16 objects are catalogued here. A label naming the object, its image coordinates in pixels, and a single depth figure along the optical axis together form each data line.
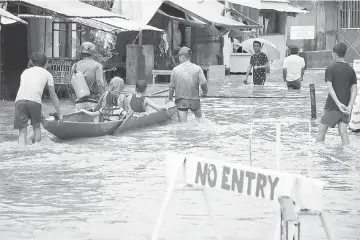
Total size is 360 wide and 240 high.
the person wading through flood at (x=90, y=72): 17.22
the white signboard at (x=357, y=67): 17.72
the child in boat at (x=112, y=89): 17.17
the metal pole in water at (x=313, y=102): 20.69
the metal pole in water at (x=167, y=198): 6.68
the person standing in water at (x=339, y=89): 14.59
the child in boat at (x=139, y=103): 18.58
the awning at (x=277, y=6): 44.50
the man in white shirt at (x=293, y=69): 28.41
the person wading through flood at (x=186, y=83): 18.14
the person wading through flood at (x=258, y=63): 29.94
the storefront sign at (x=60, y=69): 25.14
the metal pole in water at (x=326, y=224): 6.32
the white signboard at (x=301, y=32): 49.97
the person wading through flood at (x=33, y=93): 14.74
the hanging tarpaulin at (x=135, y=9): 32.25
